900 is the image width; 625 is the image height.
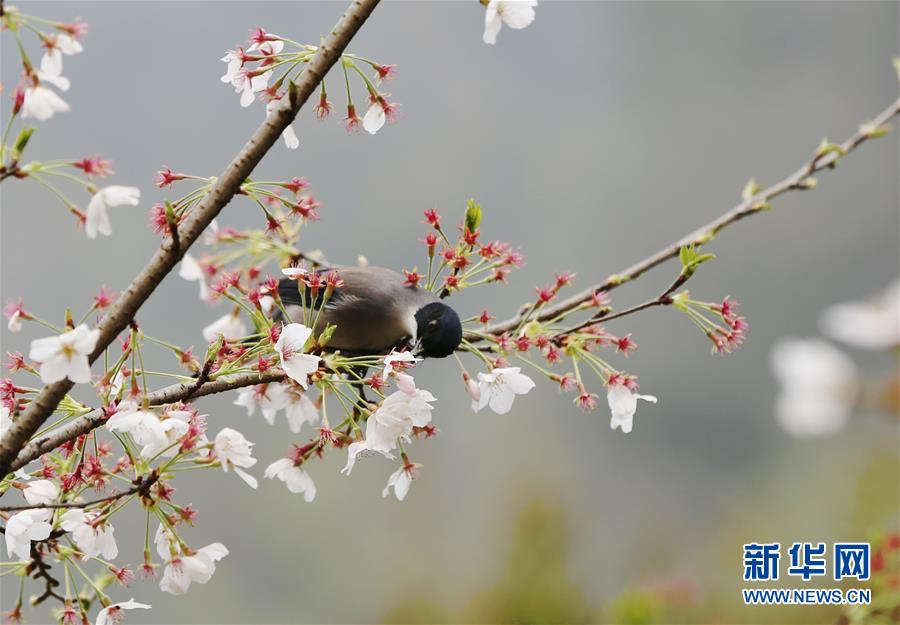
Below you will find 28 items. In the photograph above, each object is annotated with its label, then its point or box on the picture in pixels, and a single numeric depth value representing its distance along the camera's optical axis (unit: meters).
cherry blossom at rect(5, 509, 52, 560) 3.96
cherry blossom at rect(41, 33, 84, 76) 3.93
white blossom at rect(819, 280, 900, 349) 3.65
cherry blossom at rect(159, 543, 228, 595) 3.98
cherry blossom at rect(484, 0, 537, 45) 3.99
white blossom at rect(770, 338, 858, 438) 3.74
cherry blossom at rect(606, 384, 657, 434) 4.03
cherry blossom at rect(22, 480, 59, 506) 3.97
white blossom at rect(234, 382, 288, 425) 4.08
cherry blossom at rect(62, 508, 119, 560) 3.97
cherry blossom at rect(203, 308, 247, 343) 4.15
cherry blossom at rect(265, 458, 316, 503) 4.04
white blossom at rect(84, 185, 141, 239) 3.94
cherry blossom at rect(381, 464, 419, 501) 4.04
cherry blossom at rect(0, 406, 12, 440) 3.96
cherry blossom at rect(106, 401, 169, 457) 3.94
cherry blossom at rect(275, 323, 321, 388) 3.95
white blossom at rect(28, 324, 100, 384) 3.92
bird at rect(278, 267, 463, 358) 4.22
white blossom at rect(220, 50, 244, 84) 4.01
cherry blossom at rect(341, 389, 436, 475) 3.99
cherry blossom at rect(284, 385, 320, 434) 4.08
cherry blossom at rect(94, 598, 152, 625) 3.99
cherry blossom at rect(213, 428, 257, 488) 3.96
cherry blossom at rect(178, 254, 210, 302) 4.12
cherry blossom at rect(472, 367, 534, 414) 4.02
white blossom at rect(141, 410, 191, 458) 3.95
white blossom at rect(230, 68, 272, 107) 4.01
